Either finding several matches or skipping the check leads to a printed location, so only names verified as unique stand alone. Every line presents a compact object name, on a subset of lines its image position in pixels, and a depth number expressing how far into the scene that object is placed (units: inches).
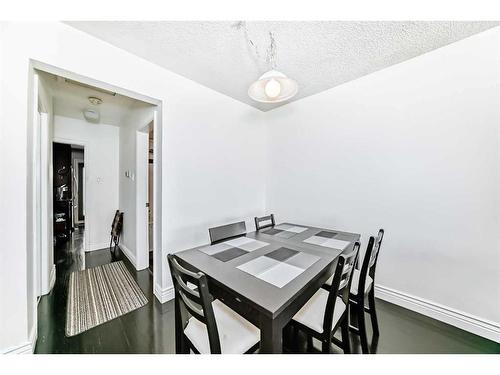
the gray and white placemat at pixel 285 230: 74.3
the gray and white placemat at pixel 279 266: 40.5
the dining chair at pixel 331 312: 40.2
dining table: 32.5
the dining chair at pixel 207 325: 32.9
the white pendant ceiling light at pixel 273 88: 51.8
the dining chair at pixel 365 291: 50.5
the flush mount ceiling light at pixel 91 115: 114.1
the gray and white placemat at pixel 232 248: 52.6
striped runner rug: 66.2
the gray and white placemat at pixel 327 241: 61.4
